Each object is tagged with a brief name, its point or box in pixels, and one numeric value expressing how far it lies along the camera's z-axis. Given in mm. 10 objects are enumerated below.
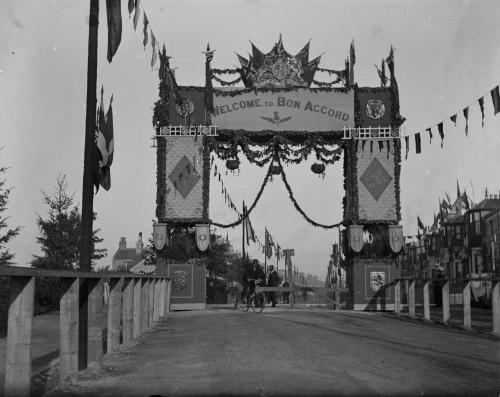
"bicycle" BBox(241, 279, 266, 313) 22516
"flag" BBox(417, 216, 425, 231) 67000
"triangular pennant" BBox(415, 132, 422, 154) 21156
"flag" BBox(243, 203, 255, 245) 40281
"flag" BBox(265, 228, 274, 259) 45031
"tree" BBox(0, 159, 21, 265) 23281
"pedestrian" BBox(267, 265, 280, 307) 27766
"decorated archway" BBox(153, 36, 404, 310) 25781
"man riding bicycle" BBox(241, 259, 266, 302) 23417
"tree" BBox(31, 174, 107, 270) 28625
